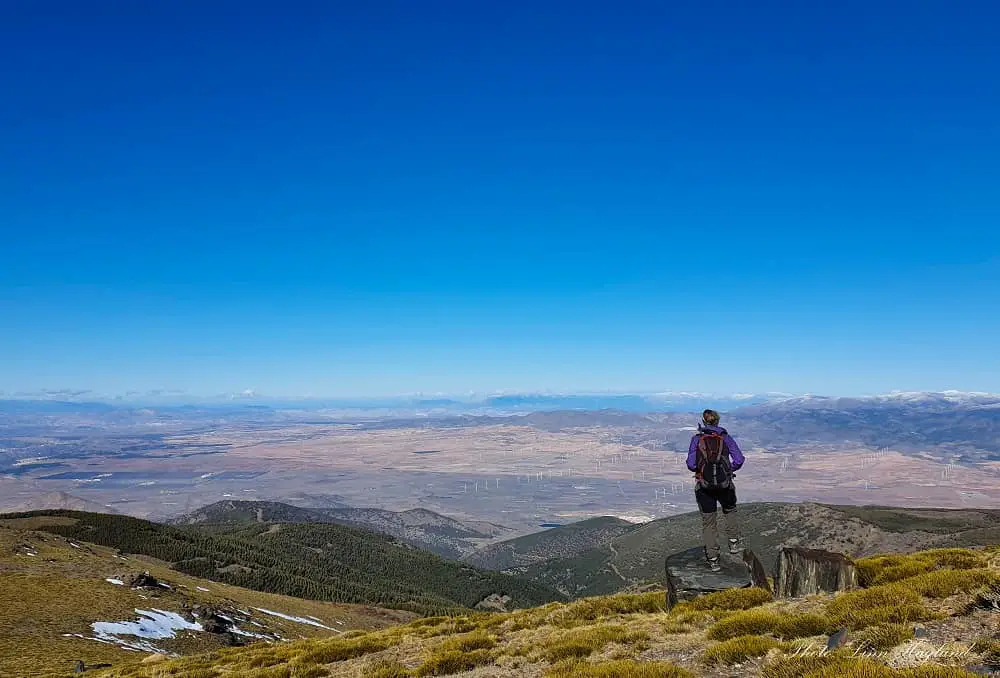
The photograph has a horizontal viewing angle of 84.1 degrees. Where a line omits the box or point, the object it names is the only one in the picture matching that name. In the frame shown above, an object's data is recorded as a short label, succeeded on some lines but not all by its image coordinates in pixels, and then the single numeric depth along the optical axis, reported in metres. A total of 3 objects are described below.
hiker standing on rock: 16.62
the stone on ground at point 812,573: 16.38
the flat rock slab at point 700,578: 17.59
